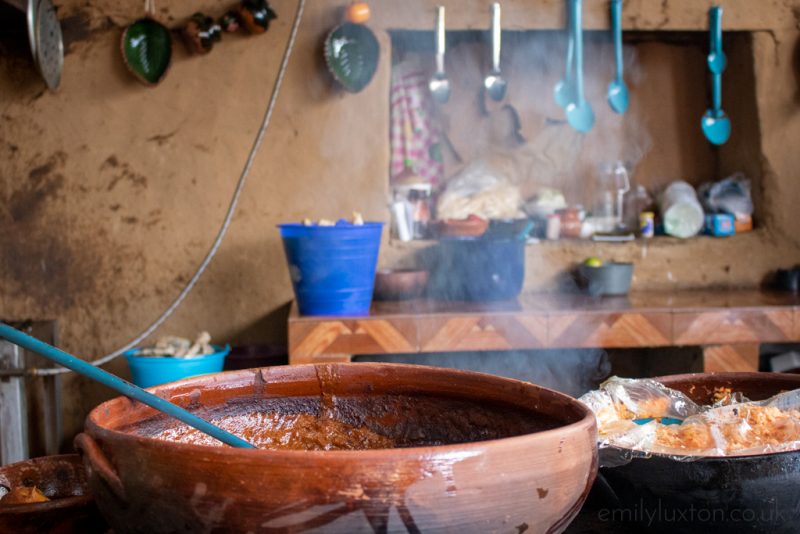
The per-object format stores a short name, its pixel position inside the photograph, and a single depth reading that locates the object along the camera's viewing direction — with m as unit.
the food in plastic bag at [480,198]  4.42
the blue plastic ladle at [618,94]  4.47
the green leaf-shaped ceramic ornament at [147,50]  4.00
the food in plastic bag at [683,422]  1.20
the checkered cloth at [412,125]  4.68
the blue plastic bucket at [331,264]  3.43
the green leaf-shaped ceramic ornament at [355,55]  4.05
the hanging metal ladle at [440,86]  4.42
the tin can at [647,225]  4.46
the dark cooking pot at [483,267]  3.74
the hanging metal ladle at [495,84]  4.48
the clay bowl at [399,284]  3.85
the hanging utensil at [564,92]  4.52
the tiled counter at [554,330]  3.42
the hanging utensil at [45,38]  3.53
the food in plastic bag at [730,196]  4.43
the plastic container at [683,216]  4.41
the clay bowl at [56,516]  1.05
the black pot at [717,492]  1.10
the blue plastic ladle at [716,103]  4.24
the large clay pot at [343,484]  0.77
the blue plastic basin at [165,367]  3.57
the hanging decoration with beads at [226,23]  3.94
